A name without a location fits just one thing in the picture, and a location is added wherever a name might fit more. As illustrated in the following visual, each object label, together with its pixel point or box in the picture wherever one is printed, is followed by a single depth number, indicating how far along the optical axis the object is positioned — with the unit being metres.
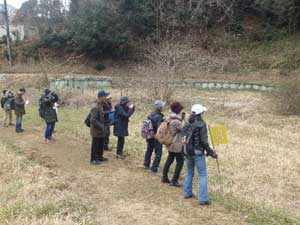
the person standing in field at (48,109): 7.93
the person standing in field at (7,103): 9.89
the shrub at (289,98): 13.92
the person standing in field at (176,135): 5.38
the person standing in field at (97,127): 6.39
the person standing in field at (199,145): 4.77
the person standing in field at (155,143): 6.03
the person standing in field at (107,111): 7.03
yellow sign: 6.04
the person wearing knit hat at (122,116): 6.73
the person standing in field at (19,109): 9.27
